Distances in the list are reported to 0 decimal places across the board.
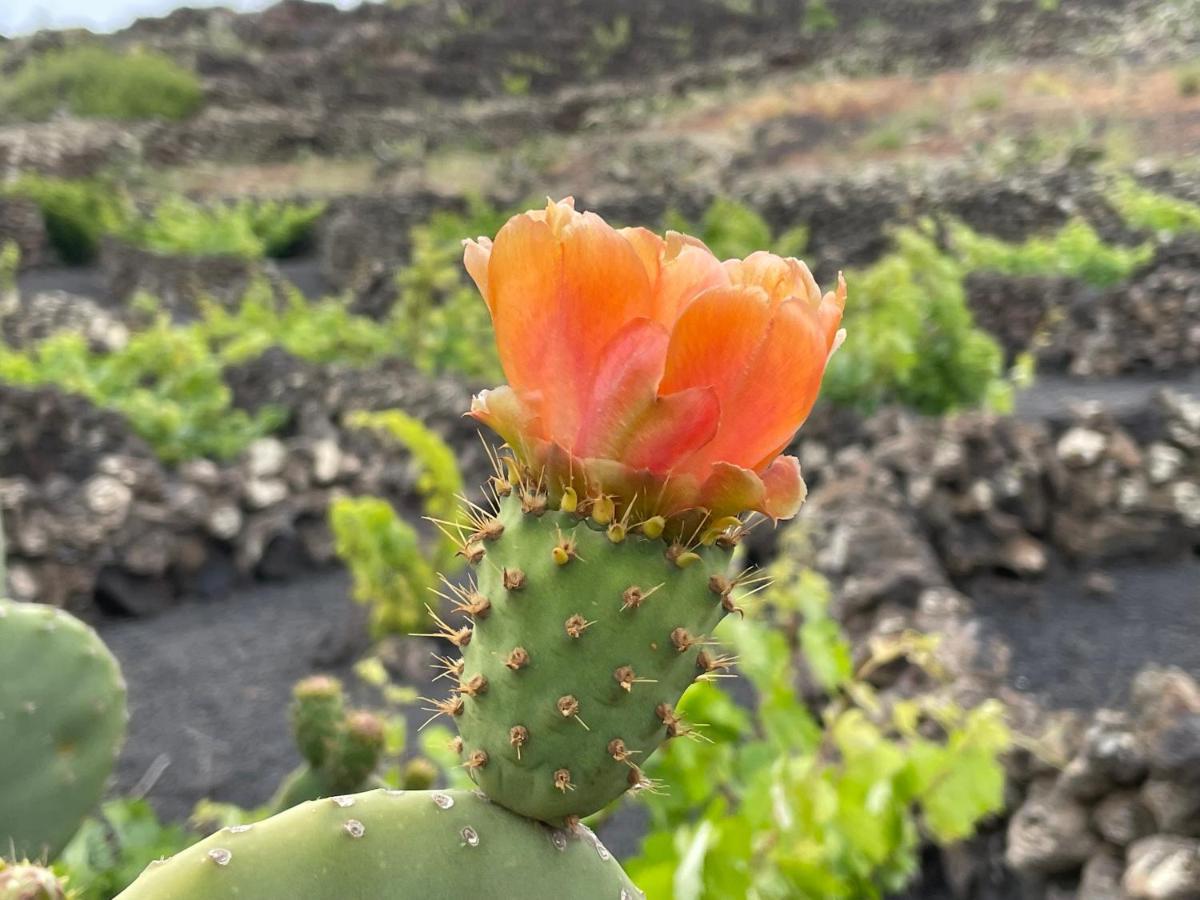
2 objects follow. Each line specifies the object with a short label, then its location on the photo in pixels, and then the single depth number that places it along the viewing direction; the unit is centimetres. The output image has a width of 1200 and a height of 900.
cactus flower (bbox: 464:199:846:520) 56
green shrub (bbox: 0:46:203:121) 2150
